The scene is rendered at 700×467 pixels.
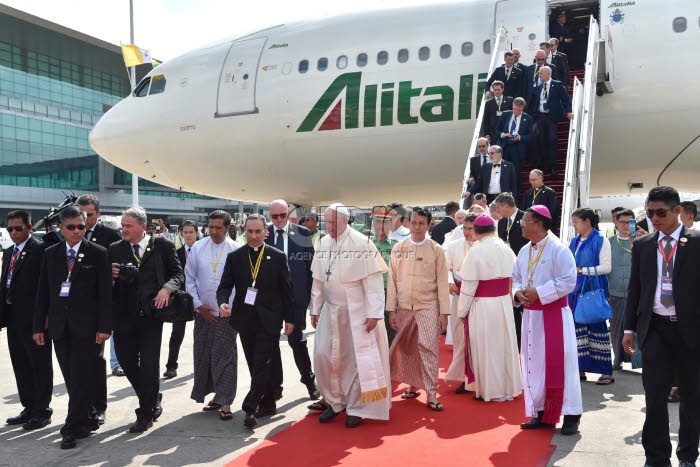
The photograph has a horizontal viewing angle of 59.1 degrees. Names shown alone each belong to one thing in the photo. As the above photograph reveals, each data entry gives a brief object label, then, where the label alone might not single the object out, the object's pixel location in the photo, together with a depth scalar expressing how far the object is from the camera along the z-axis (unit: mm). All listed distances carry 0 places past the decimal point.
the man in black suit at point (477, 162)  8273
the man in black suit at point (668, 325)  3648
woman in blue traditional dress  6094
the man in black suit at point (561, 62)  9211
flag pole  23562
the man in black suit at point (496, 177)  7977
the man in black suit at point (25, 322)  5062
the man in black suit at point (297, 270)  5746
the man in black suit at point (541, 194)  7406
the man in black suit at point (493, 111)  8930
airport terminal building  48875
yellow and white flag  21062
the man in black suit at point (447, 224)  8570
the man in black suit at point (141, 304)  4906
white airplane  9406
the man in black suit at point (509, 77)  8984
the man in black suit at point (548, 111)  8531
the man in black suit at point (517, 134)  8367
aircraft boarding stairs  7750
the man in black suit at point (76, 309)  4590
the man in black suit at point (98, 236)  5086
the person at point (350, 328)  4973
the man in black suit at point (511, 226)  6340
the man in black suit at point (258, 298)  4961
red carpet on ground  4121
